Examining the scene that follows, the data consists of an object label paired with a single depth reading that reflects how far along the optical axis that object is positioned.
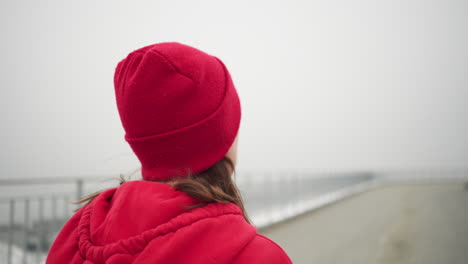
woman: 0.80
